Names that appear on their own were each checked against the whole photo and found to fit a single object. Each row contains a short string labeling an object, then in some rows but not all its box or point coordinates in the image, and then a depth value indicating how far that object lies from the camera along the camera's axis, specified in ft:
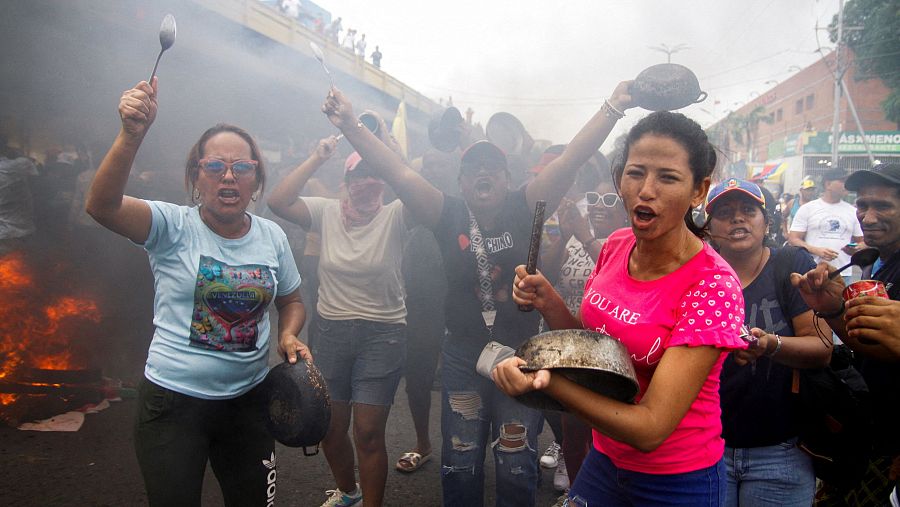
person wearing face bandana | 10.93
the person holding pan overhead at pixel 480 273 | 9.43
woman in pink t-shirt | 4.74
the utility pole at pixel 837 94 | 75.40
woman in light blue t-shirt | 7.19
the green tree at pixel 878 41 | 100.53
